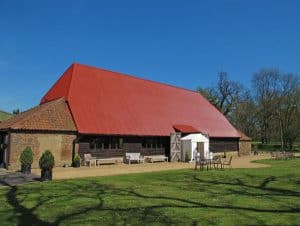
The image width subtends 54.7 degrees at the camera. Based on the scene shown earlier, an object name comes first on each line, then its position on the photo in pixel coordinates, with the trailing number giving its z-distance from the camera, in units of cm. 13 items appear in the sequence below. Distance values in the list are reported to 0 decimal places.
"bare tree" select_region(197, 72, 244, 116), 5320
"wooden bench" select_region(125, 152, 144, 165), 2305
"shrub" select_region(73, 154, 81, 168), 2012
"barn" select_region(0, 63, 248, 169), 1927
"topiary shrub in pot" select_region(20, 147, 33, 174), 1631
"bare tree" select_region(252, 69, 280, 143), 5398
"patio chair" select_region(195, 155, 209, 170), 1926
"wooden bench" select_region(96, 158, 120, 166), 2158
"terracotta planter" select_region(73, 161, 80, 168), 2012
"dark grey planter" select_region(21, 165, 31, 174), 1633
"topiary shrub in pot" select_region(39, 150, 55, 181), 1359
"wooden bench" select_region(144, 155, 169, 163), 2468
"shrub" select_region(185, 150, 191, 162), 2590
